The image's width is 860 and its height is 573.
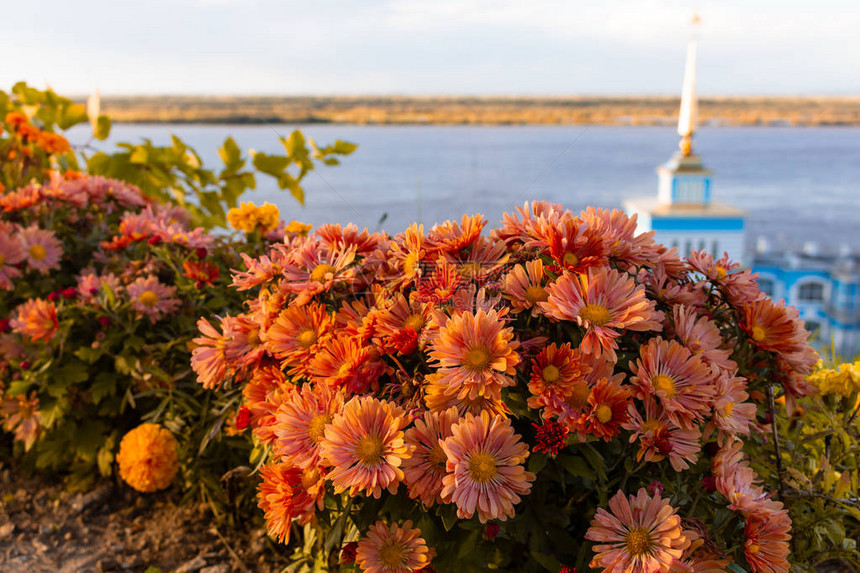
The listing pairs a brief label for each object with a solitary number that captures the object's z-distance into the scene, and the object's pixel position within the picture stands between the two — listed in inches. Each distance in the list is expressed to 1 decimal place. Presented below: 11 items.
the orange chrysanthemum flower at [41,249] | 85.4
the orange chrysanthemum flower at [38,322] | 76.8
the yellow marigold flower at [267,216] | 79.7
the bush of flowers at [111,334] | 74.3
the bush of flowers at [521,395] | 40.1
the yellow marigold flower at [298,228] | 77.6
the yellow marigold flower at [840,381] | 58.7
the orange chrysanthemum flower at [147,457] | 71.1
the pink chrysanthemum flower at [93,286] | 79.3
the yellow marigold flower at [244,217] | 78.8
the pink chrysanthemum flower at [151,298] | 75.7
